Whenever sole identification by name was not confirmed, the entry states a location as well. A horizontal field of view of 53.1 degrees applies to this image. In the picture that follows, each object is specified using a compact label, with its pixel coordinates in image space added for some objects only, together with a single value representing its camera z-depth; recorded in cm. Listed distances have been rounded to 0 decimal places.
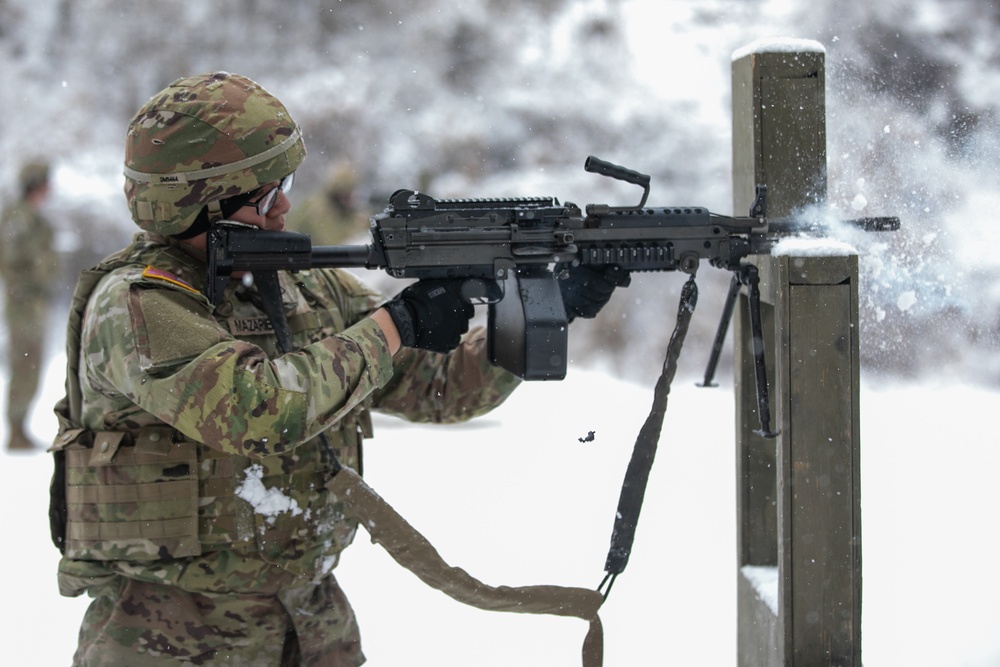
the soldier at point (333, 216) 830
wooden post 210
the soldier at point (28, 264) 720
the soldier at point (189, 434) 212
